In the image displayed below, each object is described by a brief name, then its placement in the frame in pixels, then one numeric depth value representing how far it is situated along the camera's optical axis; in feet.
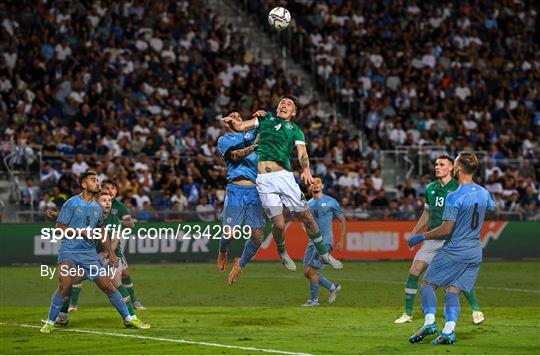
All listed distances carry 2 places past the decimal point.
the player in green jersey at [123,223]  61.70
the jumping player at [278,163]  56.18
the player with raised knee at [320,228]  68.69
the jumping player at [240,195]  58.70
